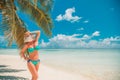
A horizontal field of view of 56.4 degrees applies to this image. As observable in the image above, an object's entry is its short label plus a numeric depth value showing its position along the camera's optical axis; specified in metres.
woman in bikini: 1.48
